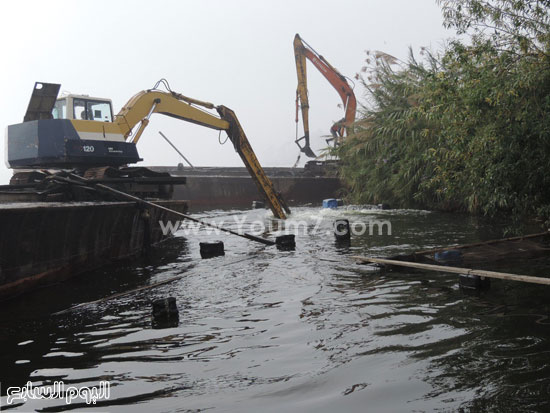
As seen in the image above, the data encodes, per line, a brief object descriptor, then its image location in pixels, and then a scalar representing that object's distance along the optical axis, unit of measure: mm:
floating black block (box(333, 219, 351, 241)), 12844
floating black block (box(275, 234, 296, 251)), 11789
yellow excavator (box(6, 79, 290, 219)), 12375
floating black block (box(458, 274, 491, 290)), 6922
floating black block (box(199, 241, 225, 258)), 11305
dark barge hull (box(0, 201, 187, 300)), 7445
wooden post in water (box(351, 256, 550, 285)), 6176
